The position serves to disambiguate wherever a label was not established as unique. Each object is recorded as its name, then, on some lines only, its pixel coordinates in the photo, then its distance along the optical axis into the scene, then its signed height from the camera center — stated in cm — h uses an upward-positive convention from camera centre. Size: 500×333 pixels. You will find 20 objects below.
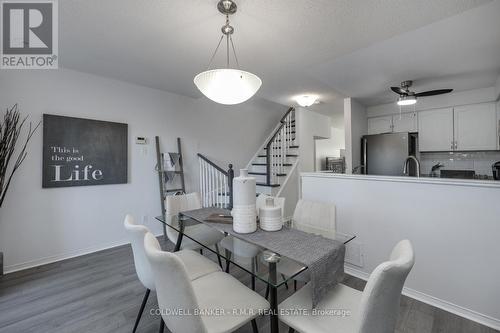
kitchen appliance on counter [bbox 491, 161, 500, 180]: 341 -6
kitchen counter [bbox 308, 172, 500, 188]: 169 -12
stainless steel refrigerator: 386 +28
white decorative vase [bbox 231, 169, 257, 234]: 150 -25
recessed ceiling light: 381 +121
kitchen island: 171 -62
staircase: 395 +0
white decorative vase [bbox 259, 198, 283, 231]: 159 -36
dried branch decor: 228 +32
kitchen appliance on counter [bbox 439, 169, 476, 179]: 377 -13
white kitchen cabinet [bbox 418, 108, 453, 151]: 396 +70
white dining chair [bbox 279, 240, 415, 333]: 87 -68
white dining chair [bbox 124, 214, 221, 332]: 131 -71
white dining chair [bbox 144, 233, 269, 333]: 94 -75
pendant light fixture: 153 +63
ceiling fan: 286 +99
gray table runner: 116 -50
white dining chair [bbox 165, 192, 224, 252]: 172 -51
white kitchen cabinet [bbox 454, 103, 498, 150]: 359 +68
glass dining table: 115 -55
